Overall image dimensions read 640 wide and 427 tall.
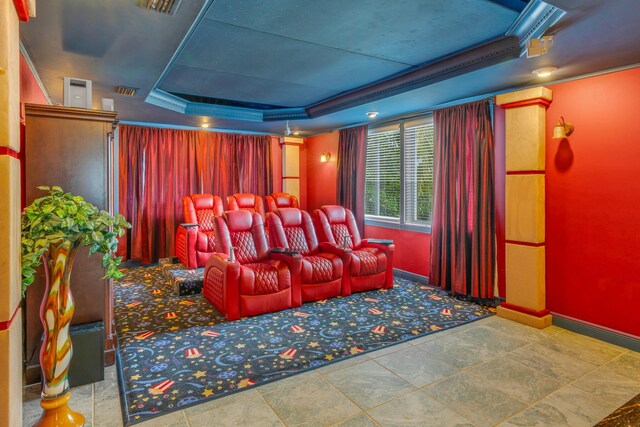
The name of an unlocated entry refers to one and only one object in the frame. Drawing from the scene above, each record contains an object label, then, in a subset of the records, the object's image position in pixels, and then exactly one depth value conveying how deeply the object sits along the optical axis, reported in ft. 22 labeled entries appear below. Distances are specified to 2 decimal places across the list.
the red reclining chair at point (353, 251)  15.38
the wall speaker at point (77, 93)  8.85
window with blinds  17.61
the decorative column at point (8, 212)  4.05
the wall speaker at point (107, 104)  10.08
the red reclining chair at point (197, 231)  17.72
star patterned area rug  8.31
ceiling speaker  8.55
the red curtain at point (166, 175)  20.08
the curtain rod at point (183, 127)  20.17
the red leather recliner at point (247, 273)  12.46
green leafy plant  5.93
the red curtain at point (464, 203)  14.16
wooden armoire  8.16
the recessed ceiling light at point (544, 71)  10.76
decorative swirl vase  6.48
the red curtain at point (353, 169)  20.63
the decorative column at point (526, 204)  12.00
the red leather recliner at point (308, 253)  14.29
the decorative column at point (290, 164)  24.90
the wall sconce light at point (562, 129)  11.41
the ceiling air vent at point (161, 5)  7.26
